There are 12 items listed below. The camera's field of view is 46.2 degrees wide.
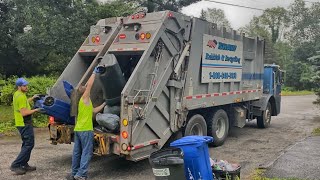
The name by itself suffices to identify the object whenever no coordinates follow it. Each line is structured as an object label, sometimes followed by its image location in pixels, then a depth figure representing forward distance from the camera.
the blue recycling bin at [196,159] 5.12
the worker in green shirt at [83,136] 6.04
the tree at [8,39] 16.39
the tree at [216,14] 63.94
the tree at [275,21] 60.28
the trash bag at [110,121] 6.37
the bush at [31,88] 12.06
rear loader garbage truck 6.39
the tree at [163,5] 22.78
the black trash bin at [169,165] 4.85
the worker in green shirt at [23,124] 6.65
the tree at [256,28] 60.88
